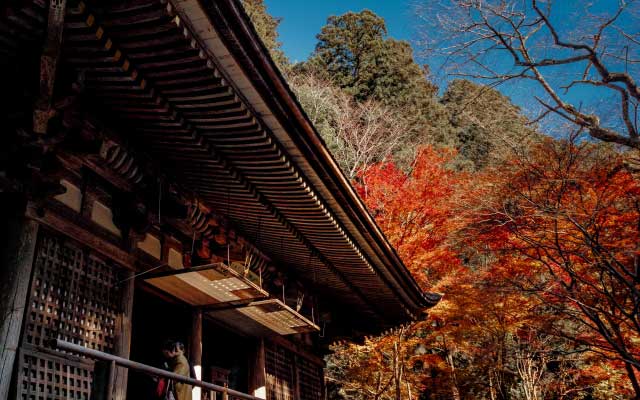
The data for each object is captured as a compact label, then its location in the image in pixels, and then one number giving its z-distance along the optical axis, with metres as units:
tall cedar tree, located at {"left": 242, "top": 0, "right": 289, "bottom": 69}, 32.09
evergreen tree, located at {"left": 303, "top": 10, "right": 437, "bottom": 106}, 36.44
